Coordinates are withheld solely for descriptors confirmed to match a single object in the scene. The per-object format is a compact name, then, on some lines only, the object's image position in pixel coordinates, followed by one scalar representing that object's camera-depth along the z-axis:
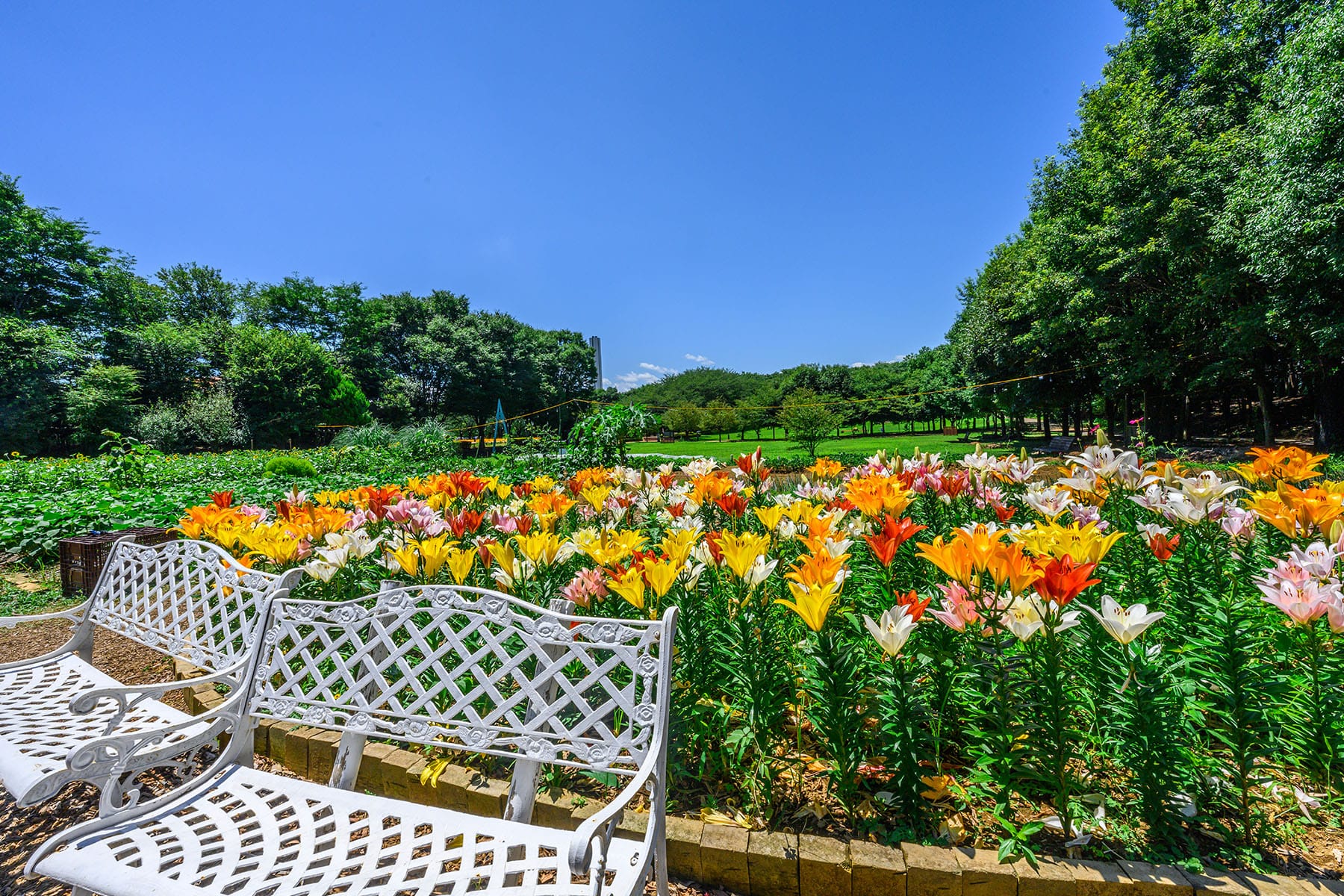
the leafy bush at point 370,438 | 14.11
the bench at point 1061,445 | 15.05
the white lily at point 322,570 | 2.02
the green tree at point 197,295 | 32.88
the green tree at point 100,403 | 19.97
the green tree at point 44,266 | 23.03
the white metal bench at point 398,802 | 1.10
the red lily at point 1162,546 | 1.54
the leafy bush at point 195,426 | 21.02
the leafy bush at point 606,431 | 7.93
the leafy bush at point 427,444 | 12.01
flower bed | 1.29
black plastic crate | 3.88
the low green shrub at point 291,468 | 10.10
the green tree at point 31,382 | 18.64
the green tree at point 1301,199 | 8.65
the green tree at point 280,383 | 24.67
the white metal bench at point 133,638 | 1.40
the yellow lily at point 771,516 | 2.17
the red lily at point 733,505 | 2.42
